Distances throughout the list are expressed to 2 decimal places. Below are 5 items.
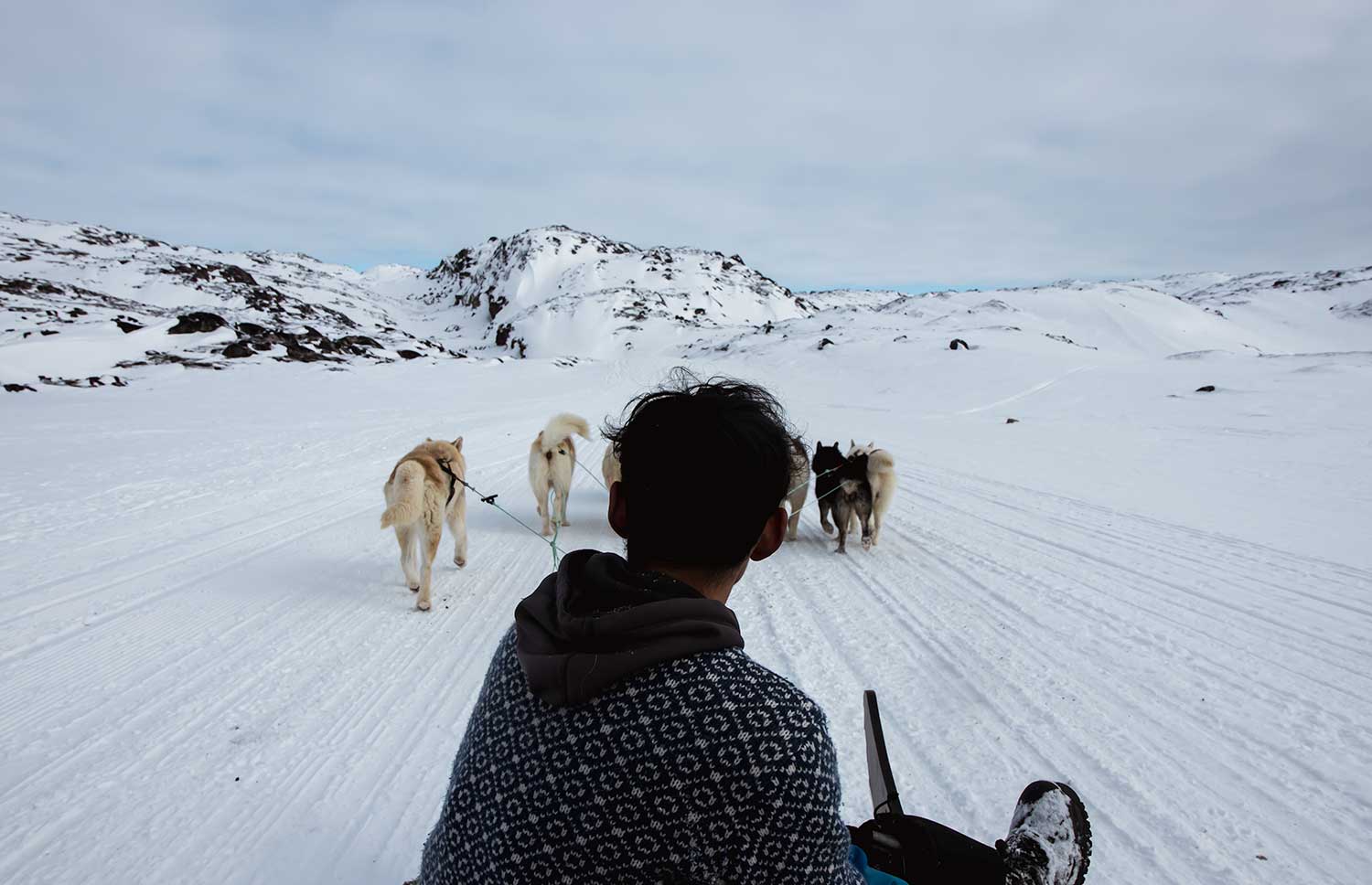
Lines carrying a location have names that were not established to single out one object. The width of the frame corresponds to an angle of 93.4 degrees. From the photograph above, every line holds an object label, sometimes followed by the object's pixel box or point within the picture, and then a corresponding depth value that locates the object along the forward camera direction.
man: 1.03
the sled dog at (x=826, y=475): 6.18
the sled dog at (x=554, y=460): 6.50
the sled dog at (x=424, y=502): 4.35
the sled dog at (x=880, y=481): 5.84
